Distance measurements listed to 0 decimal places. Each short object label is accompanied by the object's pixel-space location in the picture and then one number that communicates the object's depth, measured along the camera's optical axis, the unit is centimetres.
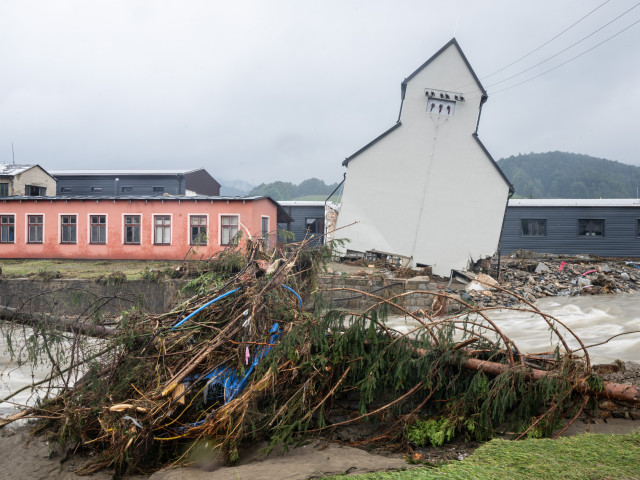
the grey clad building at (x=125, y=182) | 3744
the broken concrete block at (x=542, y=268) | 2108
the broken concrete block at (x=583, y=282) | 1902
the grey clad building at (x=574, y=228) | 2834
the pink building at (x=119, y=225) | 2312
